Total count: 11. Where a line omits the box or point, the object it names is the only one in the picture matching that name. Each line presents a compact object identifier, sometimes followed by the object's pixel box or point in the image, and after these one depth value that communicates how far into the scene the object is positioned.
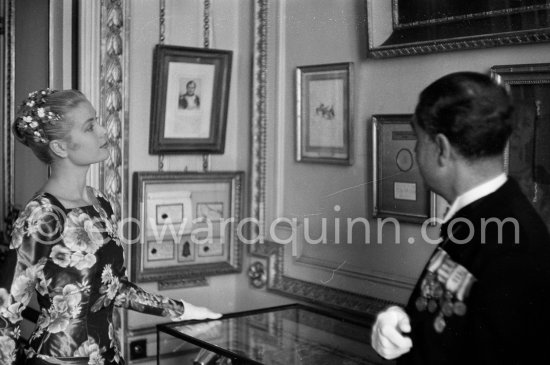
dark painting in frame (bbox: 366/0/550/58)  2.35
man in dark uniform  1.63
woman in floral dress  2.43
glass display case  2.61
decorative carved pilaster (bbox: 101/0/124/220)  3.33
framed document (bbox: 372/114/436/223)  2.77
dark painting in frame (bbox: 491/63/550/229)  2.32
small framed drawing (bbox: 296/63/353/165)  3.08
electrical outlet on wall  3.47
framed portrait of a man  3.46
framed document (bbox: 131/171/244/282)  3.48
